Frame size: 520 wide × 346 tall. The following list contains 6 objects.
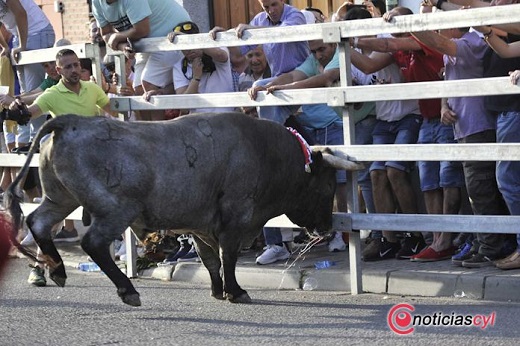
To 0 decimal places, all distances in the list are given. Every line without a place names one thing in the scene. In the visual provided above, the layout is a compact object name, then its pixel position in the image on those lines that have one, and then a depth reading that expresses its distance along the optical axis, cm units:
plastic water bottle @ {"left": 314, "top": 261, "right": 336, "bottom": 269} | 1853
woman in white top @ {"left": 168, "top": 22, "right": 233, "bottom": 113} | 2014
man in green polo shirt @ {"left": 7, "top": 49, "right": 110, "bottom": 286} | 1959
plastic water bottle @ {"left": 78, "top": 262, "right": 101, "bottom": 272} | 2100
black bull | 1566
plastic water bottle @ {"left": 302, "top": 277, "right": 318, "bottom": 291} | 1797
